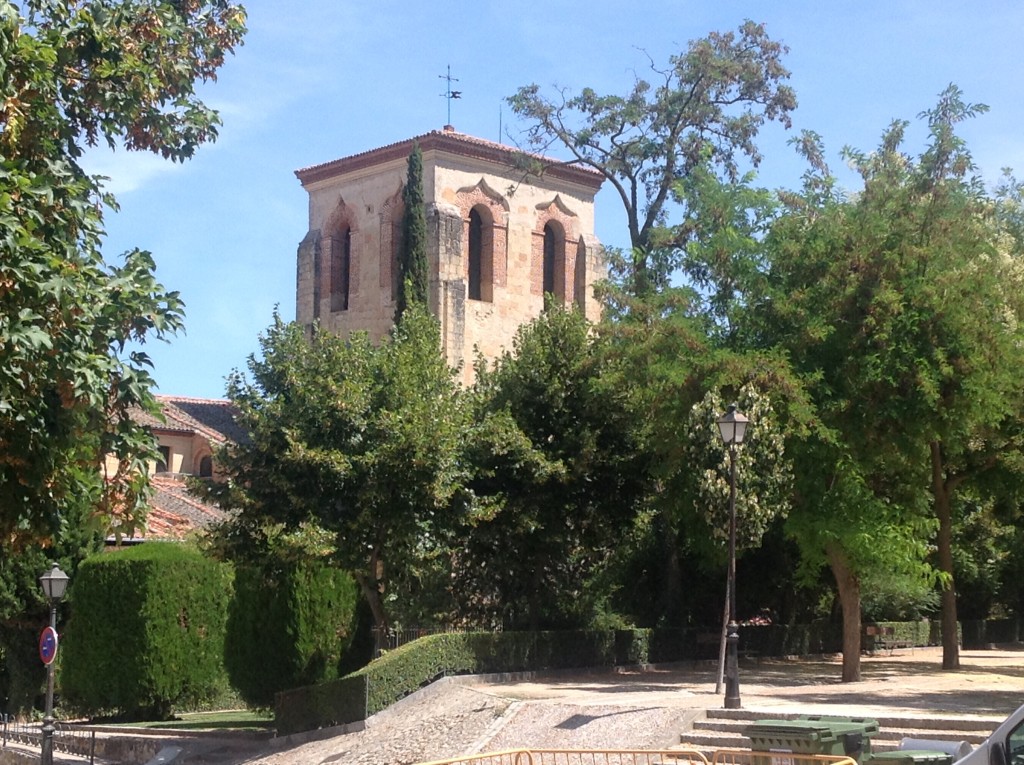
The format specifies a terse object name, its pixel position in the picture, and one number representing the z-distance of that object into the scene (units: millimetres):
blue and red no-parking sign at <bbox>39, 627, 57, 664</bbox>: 21812
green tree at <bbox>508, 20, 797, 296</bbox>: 42188
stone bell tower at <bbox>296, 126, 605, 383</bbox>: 53031
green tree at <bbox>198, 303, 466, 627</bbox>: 25859
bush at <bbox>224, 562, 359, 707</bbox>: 27375
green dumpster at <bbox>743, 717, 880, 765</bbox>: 13633
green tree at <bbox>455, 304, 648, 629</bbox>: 28734
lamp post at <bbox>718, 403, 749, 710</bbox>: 20859
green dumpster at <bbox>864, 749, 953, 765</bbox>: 12406
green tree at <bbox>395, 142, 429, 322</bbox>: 48000
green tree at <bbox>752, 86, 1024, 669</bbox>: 25422
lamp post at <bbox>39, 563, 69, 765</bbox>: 21750
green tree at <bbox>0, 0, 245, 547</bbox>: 11234
